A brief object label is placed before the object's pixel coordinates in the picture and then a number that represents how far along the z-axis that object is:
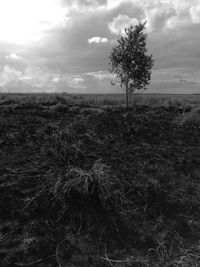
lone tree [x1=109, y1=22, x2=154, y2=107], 10.79
